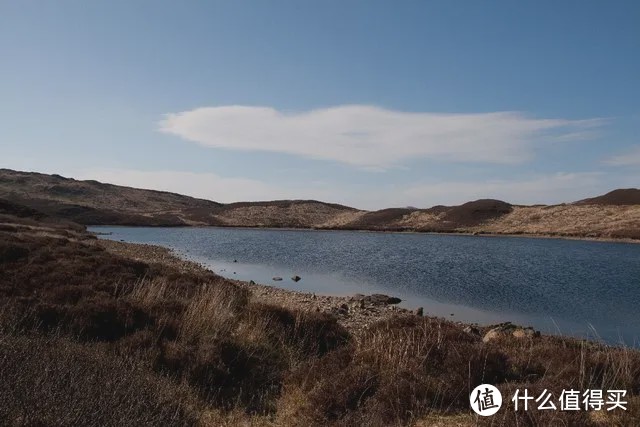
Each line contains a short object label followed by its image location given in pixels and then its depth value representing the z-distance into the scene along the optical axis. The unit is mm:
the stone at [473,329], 14383
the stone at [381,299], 21203
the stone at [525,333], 11958
